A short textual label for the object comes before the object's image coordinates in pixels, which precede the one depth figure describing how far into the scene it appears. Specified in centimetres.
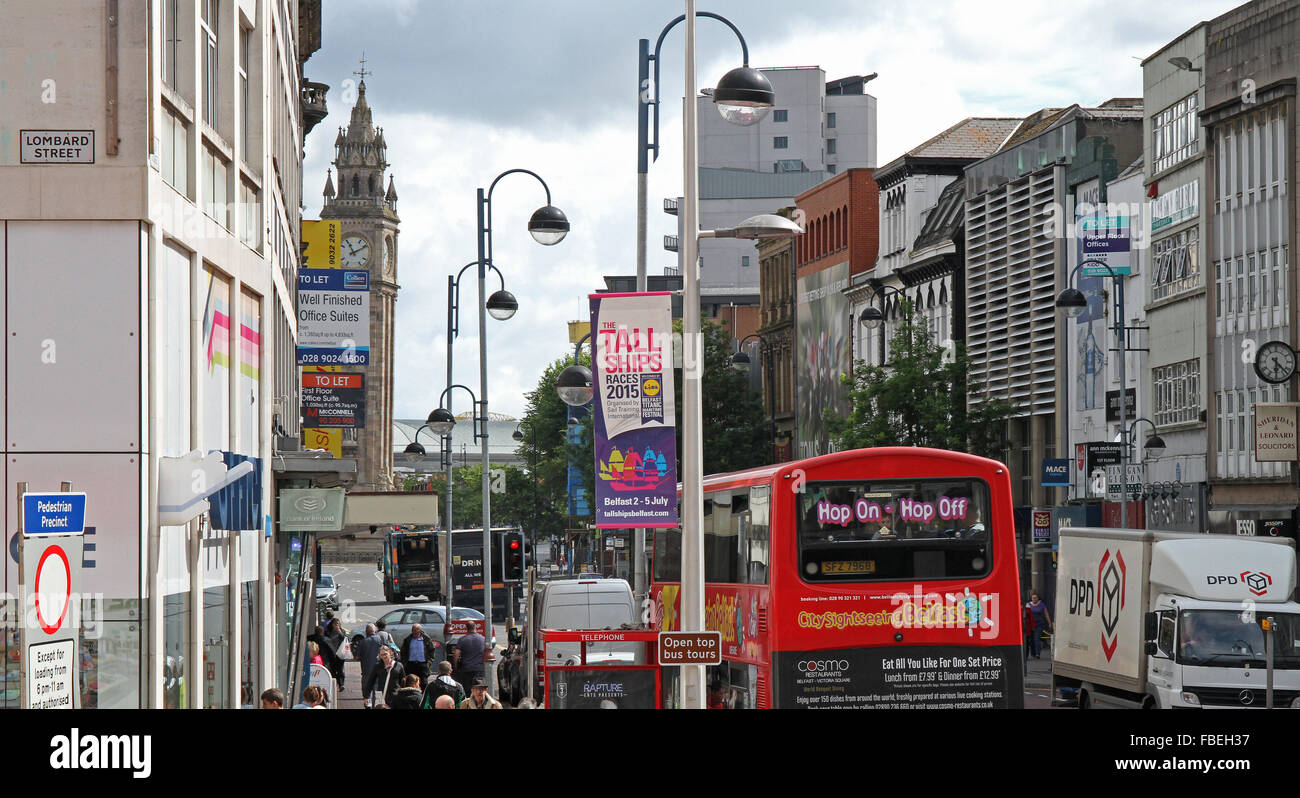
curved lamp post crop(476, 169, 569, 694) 3100
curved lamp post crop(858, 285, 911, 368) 5859
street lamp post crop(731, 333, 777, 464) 6256
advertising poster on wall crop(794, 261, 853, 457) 7750
